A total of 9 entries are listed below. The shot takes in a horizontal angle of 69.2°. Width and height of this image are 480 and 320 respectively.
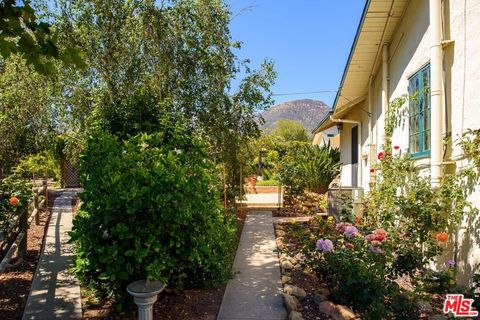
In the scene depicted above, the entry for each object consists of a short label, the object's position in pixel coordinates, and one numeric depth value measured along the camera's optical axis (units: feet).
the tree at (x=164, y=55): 22.12
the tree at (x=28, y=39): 7.91
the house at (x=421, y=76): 14.19
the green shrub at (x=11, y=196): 16.05
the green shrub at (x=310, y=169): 37.31
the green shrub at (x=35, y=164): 30.22
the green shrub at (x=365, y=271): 10.91
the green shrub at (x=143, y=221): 10.20
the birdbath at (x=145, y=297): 9.51
